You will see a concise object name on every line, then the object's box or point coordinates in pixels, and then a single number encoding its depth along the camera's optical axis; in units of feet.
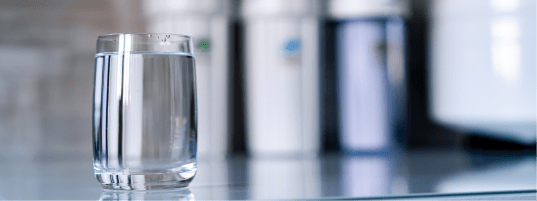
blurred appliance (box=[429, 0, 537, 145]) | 2.05
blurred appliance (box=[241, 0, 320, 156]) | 2.23
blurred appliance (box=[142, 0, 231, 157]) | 2.16
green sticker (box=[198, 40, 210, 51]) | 2.22
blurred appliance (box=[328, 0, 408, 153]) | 2.32
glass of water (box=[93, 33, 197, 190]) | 1.11
